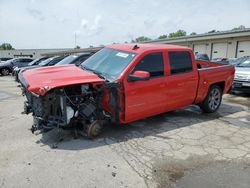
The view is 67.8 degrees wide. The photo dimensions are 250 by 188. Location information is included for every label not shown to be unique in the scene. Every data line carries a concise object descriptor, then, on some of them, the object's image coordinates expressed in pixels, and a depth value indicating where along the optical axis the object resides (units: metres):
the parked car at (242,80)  6.93
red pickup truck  3.41
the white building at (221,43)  18.09
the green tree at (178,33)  65.12
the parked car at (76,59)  8.66
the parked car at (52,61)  11.10
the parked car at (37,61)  13.54
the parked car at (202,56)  14.67
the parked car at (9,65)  15.82
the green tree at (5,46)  81.46
